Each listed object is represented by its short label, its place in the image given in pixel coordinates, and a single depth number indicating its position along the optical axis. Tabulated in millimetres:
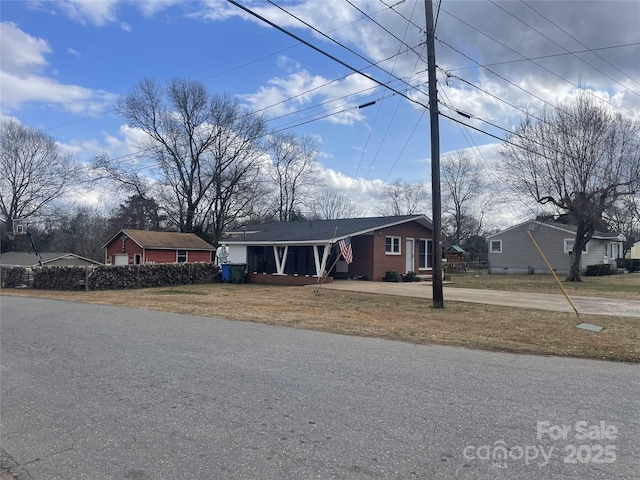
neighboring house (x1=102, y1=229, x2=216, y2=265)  38219
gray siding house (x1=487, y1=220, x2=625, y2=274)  37125
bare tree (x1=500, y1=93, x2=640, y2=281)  26141
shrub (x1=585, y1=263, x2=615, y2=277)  35531
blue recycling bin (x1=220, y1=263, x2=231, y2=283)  28359
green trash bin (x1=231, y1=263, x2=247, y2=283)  28094
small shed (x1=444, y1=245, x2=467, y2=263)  47438
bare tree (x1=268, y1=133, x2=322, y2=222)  57062
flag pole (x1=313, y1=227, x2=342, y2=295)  19883
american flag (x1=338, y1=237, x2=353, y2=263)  21047
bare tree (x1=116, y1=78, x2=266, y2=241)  46969
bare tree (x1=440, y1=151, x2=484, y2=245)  64000
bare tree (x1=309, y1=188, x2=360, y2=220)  66138
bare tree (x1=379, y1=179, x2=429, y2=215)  69000
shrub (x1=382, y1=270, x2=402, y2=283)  25109
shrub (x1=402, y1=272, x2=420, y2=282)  25758
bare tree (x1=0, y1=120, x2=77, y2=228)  48750
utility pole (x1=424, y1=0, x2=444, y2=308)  13852
